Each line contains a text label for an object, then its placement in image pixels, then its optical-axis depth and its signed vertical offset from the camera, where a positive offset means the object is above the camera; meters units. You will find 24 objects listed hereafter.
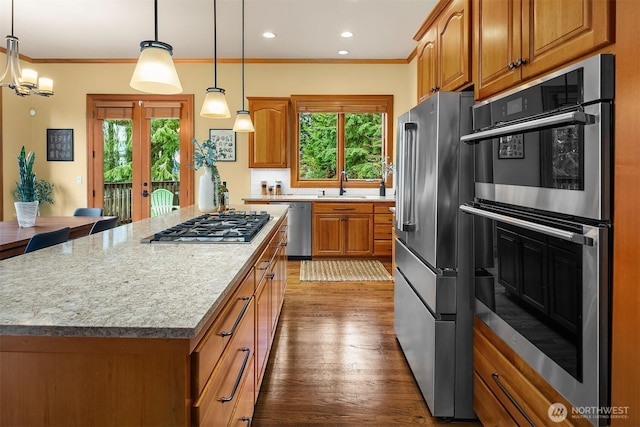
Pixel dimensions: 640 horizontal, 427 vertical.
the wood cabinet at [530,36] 1.10 +0.51
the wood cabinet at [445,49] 2.02 +0.83
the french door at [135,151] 6.51 +0.76
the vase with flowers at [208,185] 3.48 +0.13
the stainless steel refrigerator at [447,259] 1.94 -0.27
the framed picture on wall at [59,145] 6.48 +0.84
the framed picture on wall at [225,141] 6.50 +0.90
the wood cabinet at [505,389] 1.30 -0.65
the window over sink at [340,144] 6.51 +0.86
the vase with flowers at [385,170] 6.47 +0.45
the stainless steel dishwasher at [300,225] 5.91 -0.35
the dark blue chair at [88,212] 4.59 -0.12
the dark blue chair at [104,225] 3.24 -0.19
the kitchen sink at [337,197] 6.12 +0.04
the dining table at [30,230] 2.62 -0.22
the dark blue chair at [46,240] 2.50 -0.24
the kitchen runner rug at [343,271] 4.91 -0.89
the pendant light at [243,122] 3.55 +0.65
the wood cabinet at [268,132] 6.22 +0.99
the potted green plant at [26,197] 3.17 +0.02
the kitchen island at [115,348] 0.90 -0.32
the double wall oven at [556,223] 1.04 -0.07
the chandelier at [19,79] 3.33 +1.08
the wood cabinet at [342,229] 5.90 -0.41
